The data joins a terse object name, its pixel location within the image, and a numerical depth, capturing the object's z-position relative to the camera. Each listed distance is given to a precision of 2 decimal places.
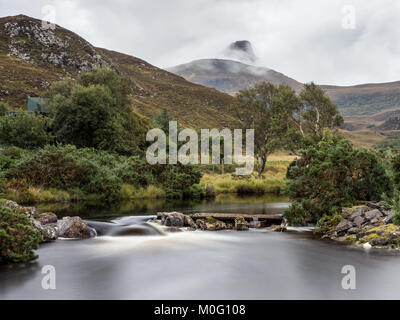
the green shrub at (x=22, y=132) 39.38
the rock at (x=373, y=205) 16.69
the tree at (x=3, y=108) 57.31
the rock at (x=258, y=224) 19.75
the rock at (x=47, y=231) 15.62
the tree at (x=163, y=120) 65.93
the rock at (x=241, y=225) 19.33
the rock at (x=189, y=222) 19.49
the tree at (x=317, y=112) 55.69
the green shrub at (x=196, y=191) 37.06
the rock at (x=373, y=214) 15.92
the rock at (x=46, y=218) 17.33
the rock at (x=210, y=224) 19.22
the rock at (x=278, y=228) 18.77
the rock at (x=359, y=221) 16.17
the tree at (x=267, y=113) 54.94
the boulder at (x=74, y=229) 16.80
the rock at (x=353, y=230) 15.77
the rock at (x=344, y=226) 16.41
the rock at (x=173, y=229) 18.72
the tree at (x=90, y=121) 44.62
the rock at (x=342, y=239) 15.62
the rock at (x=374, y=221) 15.68
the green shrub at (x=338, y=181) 18.67
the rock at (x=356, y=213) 16.70
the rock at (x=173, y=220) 19.70
